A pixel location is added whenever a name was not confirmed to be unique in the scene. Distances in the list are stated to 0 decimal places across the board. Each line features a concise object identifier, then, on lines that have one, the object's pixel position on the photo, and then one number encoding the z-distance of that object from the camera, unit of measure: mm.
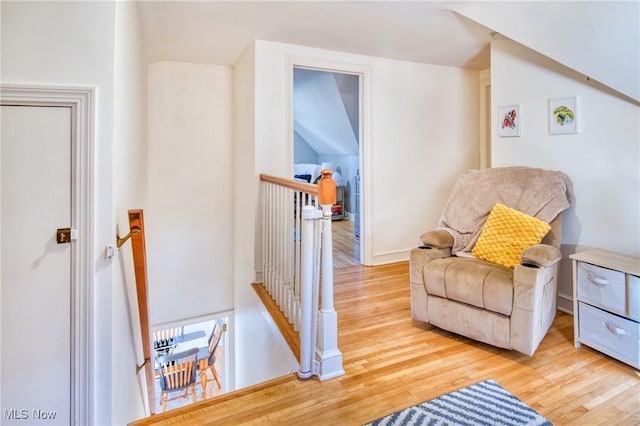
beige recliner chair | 1865
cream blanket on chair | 2291
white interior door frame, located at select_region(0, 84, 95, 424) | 1561
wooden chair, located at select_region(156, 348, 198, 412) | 5125
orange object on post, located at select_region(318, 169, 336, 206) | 1739
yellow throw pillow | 2158
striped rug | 1475
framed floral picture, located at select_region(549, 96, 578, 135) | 2498
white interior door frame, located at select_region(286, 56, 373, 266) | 3229
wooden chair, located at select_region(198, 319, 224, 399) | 5086
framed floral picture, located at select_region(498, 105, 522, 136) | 2871
